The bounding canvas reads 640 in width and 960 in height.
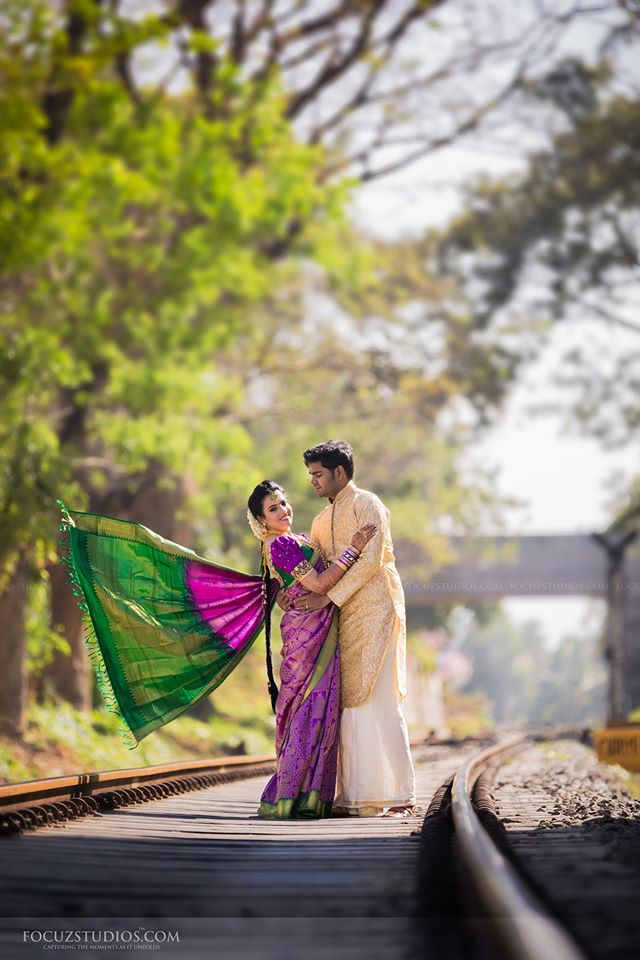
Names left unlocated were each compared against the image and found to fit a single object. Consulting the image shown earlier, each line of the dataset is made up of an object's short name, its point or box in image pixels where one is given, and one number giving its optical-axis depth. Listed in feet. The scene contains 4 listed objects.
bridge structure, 316.20
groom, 43.84
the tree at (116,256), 103.15
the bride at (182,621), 44.26
